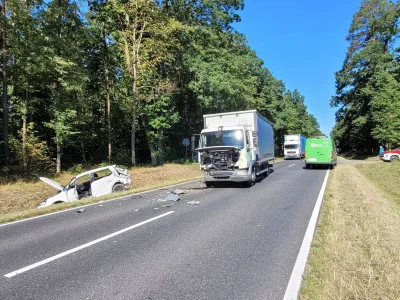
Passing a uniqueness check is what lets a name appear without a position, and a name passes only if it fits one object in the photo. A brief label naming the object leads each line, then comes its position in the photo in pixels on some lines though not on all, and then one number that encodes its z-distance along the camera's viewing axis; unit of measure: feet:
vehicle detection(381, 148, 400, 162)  104.17
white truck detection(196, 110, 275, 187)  45.34
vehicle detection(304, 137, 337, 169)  79.41
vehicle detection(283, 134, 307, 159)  148.56
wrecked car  43.16
